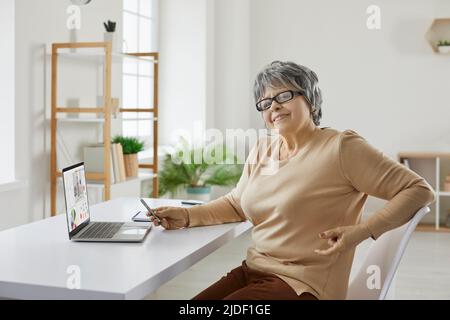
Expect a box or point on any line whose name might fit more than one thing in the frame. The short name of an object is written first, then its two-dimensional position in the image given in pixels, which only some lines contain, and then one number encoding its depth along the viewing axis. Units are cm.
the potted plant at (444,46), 591
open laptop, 206
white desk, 157
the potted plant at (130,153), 443
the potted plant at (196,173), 546
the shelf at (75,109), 386
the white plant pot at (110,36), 426
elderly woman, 186
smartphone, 226
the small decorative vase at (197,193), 550
